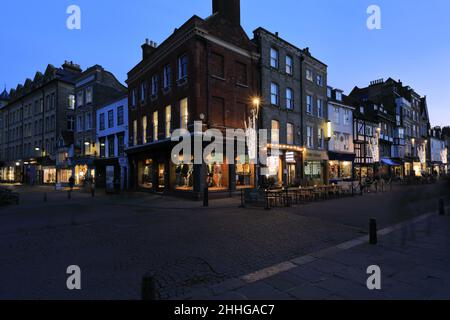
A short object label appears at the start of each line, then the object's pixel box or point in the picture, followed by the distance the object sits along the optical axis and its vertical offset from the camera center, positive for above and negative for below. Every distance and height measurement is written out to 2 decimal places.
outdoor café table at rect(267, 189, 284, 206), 13.71 -1.53
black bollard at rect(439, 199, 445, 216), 10.16 -1.78
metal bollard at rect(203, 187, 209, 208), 13.71 -1.52
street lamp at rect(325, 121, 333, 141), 27.17 +4.03
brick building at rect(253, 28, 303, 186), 21.06 +6.09
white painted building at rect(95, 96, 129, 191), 25.83 +2.98
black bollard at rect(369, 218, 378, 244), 6.53 -1.77
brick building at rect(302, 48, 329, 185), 24.94 +5.40
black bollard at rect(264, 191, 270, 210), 12.53 -1.74
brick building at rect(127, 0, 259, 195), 17.02 +6.04
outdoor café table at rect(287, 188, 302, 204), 14.54 -1.54
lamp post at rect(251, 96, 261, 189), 16.53 +1.91
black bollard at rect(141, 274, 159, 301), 2.98 -1.42
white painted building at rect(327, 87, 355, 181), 28.72 +3.73
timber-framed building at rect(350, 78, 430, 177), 39.19 +7.81
